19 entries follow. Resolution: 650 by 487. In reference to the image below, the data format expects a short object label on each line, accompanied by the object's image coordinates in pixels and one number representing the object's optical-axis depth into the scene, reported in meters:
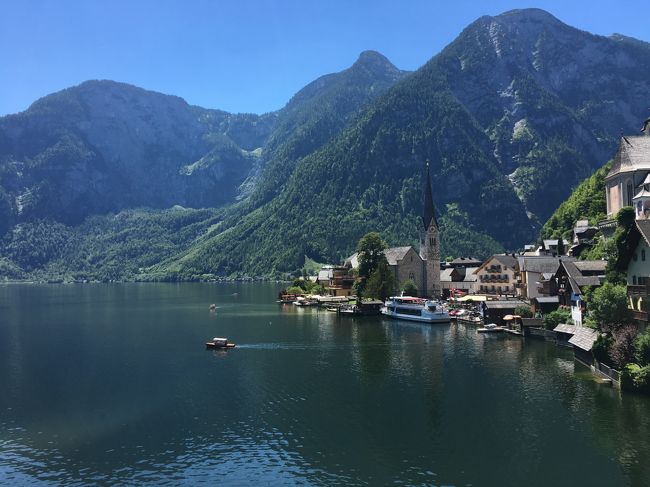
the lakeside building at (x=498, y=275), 148.75
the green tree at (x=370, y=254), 155.38
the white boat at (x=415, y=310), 124.69
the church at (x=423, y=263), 172.25
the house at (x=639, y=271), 57.16
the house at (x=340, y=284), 189.25
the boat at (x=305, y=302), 174.88
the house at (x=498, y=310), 111.12
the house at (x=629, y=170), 100.38
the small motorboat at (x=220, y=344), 91.81
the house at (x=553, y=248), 137.70
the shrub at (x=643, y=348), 53.19
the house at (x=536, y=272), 113.56
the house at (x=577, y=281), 82.62
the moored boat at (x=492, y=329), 104.38
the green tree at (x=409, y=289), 161.88
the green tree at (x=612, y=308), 60.34
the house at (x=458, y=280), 170.94
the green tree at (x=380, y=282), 150.25
